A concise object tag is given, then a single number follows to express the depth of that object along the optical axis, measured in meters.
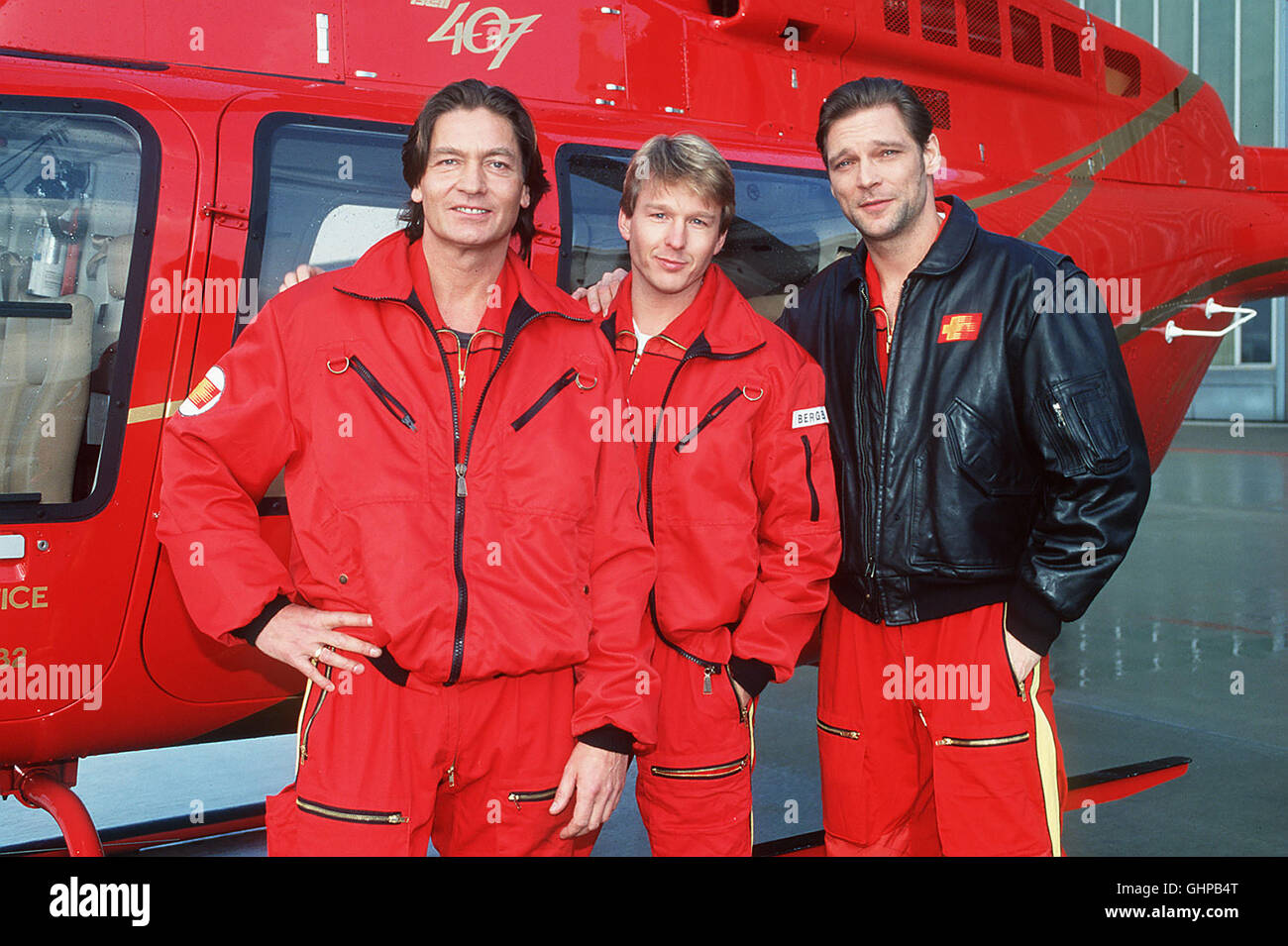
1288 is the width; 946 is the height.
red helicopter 2.56
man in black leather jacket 2.34
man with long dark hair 1.90
